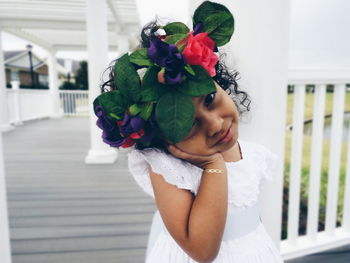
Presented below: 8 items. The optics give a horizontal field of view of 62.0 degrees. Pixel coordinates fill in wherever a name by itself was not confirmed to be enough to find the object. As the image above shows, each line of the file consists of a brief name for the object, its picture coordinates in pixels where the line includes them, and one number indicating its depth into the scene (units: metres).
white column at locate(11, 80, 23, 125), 8.43
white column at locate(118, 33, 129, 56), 7.30
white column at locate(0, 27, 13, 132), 6.85
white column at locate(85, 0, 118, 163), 3.96
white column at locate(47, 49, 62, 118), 11.29
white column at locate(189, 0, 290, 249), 1.18
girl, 0.70
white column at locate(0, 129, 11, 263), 1.11
